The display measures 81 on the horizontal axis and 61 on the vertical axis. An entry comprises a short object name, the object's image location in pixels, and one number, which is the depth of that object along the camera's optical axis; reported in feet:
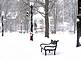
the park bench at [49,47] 42.30
